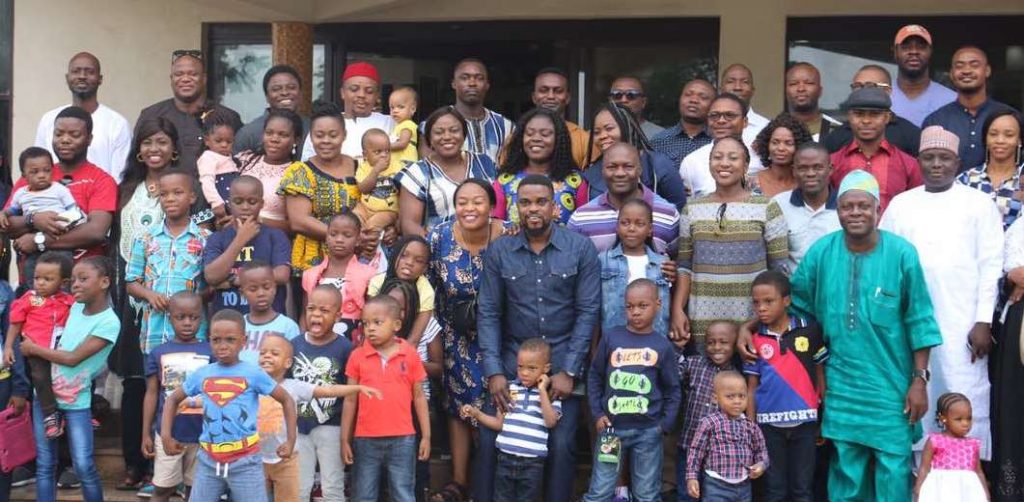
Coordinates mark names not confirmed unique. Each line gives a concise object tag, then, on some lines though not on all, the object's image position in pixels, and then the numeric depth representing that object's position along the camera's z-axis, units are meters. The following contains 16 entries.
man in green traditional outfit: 6.72
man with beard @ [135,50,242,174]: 8.47
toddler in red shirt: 7.25
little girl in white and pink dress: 6.63
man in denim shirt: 6.91
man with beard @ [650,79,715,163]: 8.26
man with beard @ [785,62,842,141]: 8.16
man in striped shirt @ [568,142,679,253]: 7.15
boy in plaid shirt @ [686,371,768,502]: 6.68
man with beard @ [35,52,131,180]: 8.64
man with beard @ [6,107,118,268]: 7.77
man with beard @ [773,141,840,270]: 7.11
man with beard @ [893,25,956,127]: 8.25
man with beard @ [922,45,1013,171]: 7.73
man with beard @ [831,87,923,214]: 7.39
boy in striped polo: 6.82
